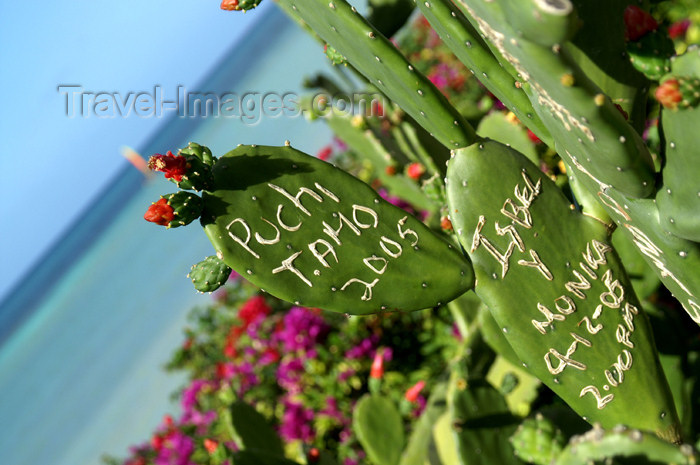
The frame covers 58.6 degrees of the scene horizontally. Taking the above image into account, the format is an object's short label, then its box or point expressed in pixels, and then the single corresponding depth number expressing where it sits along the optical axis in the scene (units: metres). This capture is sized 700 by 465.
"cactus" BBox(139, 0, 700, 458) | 1.11
